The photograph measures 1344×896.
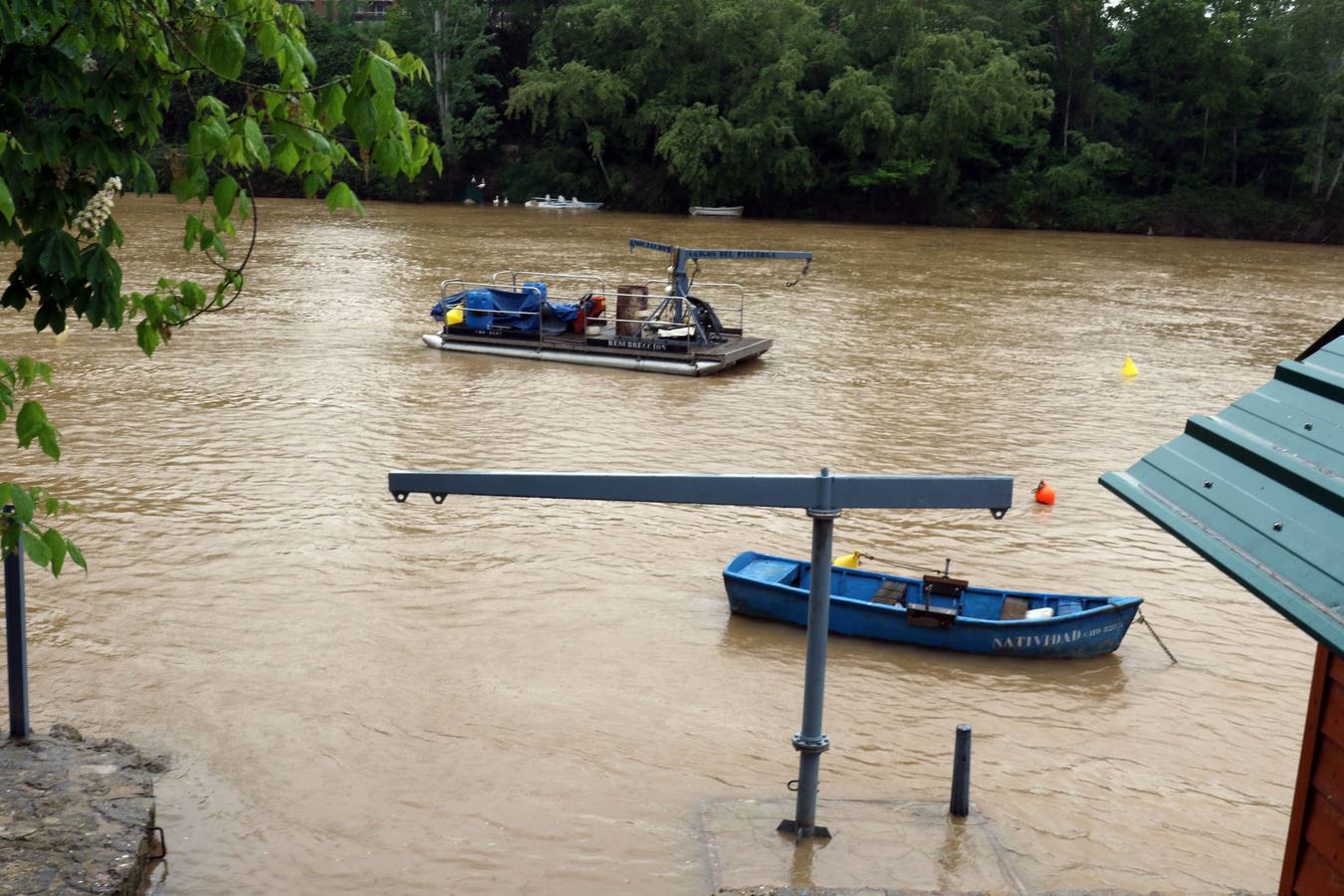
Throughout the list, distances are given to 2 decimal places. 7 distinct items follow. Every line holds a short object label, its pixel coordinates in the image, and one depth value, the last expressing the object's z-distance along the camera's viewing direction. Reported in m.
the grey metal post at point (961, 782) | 7.78
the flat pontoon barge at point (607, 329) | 23.11
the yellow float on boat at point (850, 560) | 12.61
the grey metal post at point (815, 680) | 6.33
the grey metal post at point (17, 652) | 7.12
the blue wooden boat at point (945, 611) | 10.91
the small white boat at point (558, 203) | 59.47
